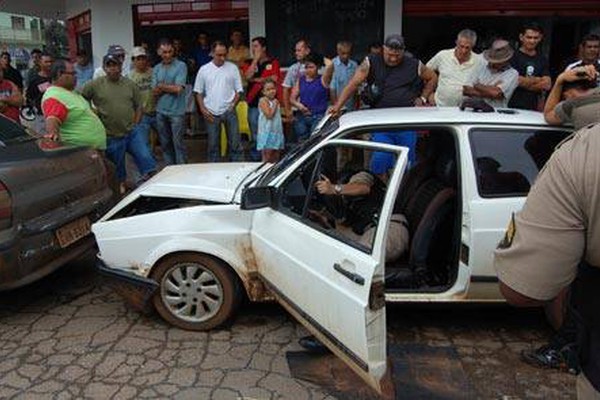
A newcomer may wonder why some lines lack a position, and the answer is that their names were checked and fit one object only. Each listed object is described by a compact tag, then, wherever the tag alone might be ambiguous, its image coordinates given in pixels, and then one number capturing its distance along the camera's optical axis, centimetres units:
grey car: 384
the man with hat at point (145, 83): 749
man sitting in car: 341
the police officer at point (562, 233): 146
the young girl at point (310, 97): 751
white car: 319
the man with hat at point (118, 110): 636
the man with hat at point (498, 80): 521
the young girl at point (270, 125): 731
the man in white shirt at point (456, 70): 557
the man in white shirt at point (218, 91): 735
